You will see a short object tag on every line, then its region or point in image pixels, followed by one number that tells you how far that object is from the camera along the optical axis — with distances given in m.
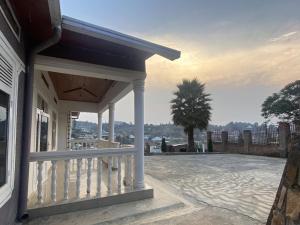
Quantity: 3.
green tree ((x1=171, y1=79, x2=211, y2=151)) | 20.83
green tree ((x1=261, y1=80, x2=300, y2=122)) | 20.00
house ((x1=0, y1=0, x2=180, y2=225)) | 2.60
